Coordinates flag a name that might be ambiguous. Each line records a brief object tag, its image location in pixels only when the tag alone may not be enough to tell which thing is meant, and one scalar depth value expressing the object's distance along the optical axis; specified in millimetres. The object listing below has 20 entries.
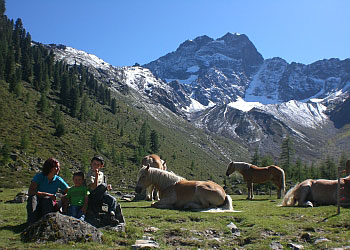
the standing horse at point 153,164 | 18922
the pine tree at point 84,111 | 121006
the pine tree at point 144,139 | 129875
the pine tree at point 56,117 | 94131
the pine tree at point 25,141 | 67375
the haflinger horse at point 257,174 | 23516
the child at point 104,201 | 9047
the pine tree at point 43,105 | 97188
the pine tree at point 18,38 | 131250
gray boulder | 7191
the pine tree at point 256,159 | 71250
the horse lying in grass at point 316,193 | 13970
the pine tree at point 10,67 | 101562
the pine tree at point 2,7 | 156012
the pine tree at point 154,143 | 132625
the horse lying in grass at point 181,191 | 13328
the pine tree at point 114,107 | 170000
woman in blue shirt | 8594
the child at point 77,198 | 8969
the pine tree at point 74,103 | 119519
